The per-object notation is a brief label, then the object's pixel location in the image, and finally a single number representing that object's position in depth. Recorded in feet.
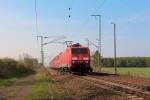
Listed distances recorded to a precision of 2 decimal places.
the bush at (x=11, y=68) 210.10
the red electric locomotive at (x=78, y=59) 165.37
